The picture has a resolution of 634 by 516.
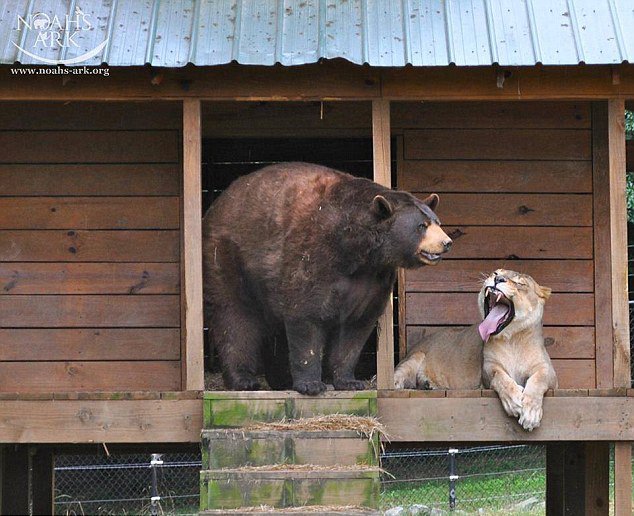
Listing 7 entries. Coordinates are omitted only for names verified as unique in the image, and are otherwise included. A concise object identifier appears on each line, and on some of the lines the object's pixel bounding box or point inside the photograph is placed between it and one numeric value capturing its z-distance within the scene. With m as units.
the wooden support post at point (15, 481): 21.84
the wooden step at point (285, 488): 14.66
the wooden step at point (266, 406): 15.55
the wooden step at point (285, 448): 15.11
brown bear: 15.82
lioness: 16.08
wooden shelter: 18.66
